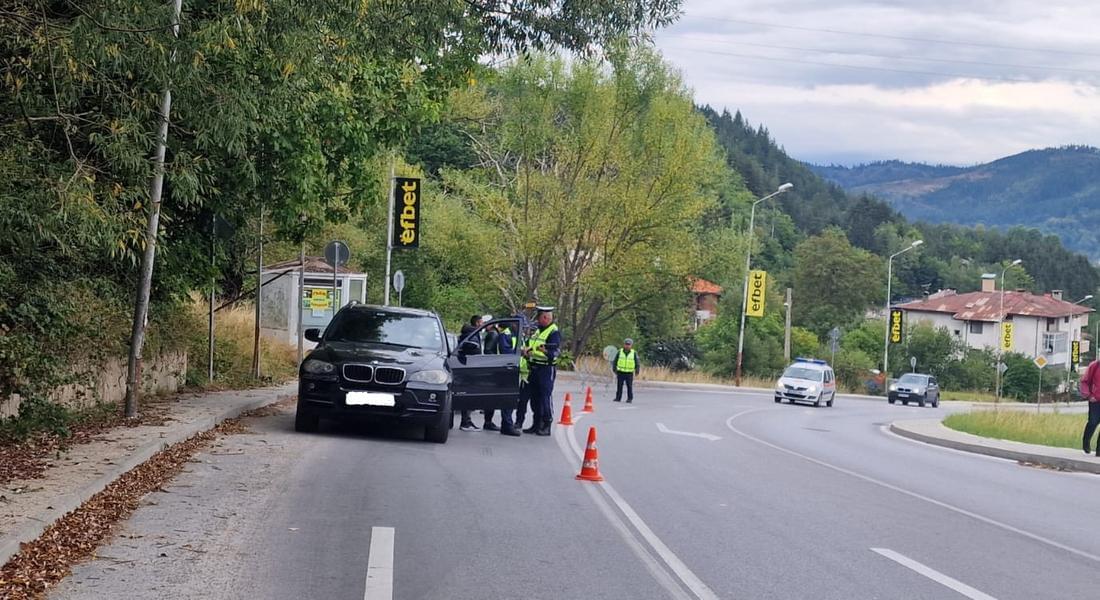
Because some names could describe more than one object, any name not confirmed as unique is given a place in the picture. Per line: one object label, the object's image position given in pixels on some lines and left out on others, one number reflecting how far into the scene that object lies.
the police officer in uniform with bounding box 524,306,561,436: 17.72
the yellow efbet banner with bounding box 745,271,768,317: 58.81
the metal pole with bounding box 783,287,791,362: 78.94
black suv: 15.42
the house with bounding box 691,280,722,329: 140.30
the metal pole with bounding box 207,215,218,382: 22.12
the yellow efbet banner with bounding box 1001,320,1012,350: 98.07
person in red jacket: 19.06
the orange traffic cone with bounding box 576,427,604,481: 13.01
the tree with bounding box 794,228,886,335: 105.12
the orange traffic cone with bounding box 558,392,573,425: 21.12
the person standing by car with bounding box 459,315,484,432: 18.63
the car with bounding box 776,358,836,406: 44.30
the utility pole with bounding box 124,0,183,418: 14.73
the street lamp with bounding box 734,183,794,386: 56.05
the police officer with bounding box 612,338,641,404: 33.38
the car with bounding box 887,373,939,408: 59.72
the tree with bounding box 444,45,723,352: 45.81
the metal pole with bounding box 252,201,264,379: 24.51
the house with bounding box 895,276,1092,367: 120.69
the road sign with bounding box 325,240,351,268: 26.59
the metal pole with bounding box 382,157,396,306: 40.39
